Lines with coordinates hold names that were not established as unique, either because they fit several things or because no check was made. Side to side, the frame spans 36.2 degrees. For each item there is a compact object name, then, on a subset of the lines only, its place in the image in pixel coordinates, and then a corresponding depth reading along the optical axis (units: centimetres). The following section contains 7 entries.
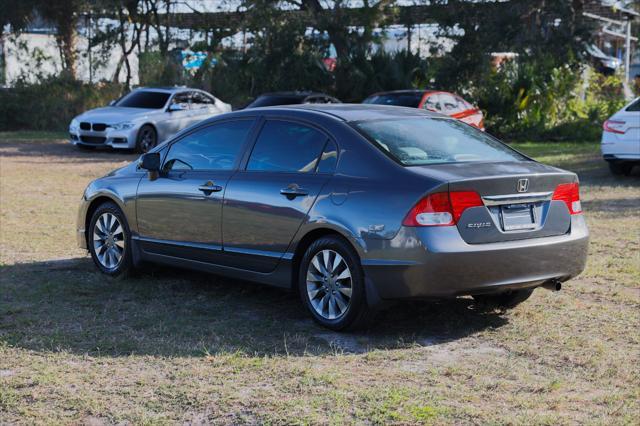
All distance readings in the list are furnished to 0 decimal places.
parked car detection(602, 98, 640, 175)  1614
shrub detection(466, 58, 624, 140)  2734
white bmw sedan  2236
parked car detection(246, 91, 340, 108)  2242
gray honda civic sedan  629
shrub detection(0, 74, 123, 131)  3039
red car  2133
